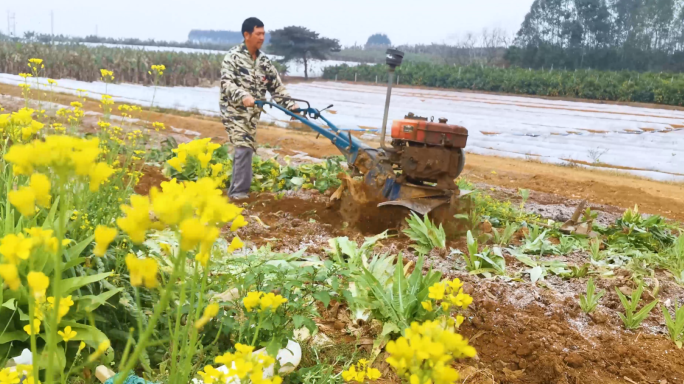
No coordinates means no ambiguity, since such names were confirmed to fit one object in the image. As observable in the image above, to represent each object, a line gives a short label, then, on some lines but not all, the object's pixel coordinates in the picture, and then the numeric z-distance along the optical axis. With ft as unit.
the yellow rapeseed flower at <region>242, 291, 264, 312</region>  4.85
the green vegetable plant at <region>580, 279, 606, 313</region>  11.27
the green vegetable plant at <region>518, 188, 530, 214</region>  18.53
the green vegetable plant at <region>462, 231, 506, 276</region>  13.01
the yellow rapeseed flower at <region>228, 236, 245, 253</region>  4.27
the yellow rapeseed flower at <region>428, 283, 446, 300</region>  5.44
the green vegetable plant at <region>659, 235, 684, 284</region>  13.76
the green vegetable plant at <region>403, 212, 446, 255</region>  14.39
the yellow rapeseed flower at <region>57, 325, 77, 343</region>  4.61
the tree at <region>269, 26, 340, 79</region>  99.19
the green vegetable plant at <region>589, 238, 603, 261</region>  14.61
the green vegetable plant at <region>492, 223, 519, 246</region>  15.56
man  18.95
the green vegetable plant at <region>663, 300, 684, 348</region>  10.57
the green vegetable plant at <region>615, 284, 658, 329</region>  10.96
